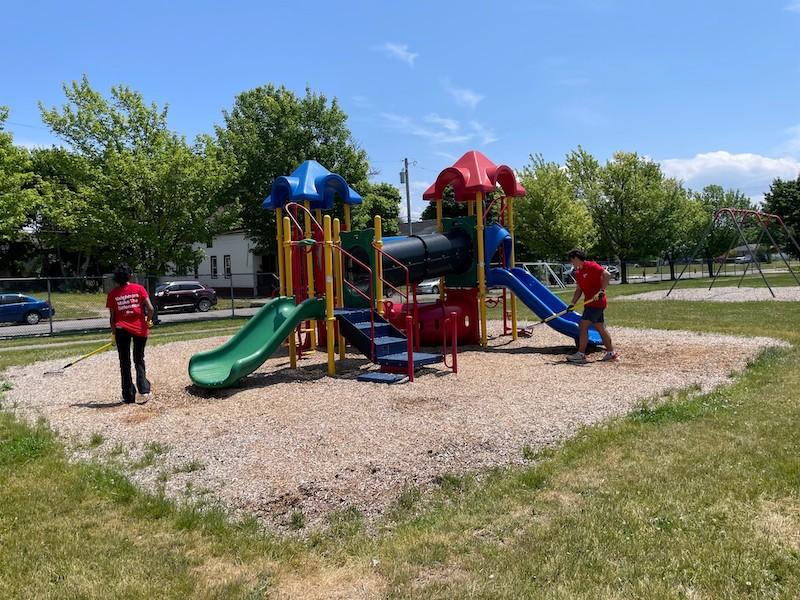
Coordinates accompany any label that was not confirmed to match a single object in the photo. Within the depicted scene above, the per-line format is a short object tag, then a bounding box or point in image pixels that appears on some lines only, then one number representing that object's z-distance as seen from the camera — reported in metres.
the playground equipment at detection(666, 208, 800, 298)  24.42
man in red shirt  9.93
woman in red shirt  7.71
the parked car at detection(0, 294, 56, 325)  23.88
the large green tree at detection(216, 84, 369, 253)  26.77
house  41.69
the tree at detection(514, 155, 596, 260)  39.00
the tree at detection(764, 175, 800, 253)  57.77
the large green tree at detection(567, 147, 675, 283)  41.72
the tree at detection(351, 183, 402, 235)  29.19
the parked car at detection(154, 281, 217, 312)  30.81
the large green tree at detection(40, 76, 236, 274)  21.45
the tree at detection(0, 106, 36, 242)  19.88
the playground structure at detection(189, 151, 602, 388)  9.01
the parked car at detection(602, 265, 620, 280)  52.49
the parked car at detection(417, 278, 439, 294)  38.56
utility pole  45.97
